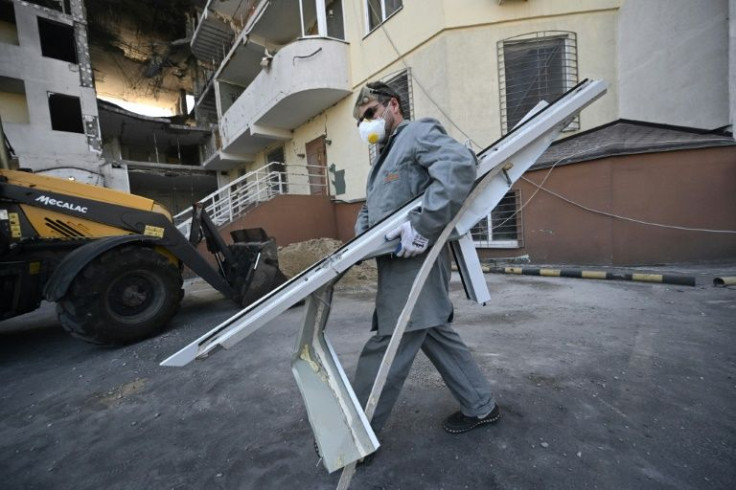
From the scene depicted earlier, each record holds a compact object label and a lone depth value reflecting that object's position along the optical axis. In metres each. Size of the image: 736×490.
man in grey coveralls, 1.45
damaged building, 11.87
